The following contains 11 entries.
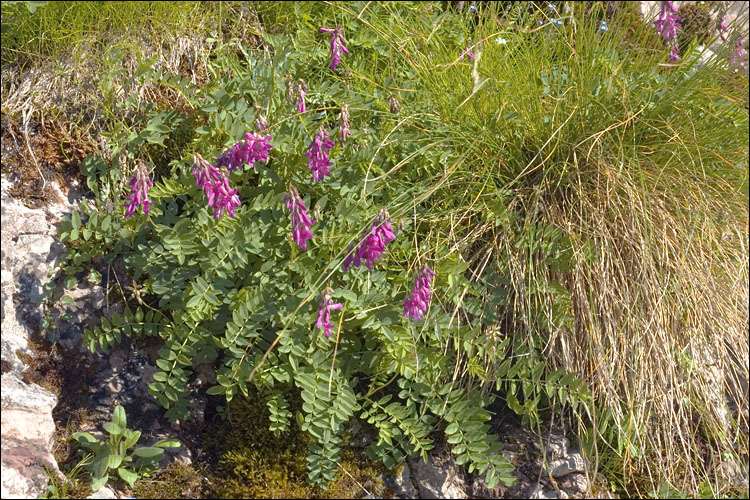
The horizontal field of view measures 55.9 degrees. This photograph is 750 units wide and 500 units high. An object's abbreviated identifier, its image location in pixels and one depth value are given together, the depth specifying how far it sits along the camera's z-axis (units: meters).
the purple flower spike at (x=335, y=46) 2.73
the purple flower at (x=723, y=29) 3.18
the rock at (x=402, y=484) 2.55
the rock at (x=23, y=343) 2.18
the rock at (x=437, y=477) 2.56
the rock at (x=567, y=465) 2.68
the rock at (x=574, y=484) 2.66
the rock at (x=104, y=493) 2.21
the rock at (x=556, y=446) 2.71
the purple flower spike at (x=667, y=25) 3.13
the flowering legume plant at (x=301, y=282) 2.37
